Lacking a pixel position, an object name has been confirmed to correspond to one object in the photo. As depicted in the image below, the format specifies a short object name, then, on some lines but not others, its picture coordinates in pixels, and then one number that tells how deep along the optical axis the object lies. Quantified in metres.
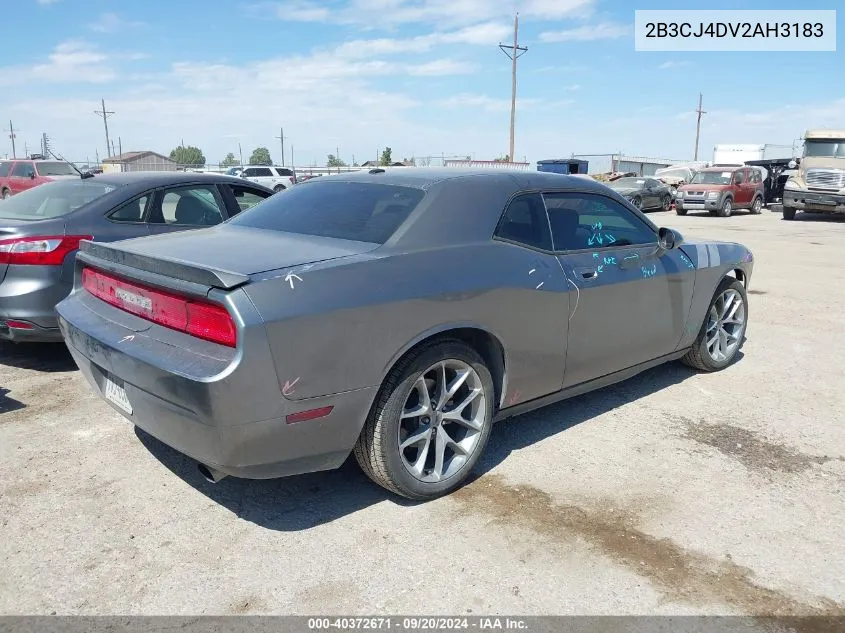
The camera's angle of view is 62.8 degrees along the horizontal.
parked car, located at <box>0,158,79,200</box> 21.22
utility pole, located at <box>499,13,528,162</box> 36.66
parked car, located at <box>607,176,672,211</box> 24.88
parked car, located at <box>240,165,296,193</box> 31.70
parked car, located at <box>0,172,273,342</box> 4.71
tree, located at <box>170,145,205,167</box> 115.61
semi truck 20.75
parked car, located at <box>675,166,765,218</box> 23.81
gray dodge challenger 2.58
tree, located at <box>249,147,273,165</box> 102.59
